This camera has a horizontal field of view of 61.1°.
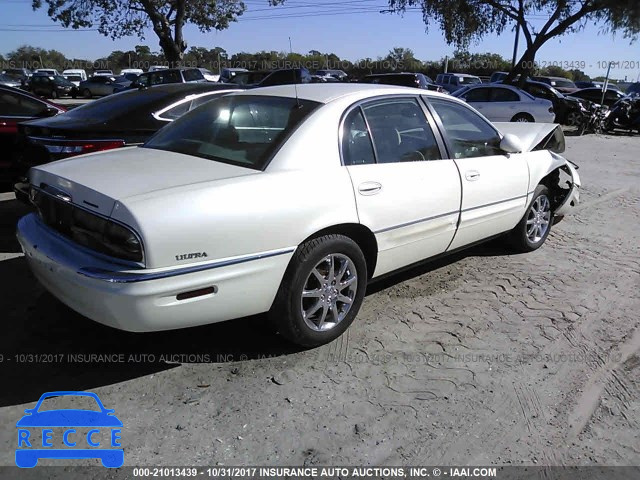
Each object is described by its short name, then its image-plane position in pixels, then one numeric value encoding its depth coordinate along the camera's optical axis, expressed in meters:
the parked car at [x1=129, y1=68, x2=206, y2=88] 20.41
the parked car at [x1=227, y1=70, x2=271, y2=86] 20.58
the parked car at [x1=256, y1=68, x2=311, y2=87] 17.63
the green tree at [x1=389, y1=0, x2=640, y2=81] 24.08
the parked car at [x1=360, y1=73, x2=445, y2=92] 17.49
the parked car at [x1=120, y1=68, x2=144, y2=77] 39.75
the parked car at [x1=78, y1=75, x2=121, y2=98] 33.16
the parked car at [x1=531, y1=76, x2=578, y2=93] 29.07
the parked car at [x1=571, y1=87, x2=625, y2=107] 25.06
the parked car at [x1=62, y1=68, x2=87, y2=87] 39.25
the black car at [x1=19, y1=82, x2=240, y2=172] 5.14
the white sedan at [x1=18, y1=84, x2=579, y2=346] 2.68
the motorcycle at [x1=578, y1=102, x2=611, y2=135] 18.62
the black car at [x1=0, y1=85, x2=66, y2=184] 6.43
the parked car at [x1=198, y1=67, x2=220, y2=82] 21.64
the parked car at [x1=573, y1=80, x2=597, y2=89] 31.79
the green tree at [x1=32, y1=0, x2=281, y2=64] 26.96
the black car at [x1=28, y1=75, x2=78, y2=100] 32.78
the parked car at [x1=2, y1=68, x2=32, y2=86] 35.72
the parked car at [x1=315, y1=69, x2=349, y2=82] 37.09
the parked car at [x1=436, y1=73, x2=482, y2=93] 26.91
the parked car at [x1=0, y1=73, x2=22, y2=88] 32.33
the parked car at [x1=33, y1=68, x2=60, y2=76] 40.47
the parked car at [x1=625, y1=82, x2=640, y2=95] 22.88
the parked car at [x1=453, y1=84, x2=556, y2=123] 16.06
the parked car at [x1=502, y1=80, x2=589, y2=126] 19.33
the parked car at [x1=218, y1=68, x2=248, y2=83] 28.83
